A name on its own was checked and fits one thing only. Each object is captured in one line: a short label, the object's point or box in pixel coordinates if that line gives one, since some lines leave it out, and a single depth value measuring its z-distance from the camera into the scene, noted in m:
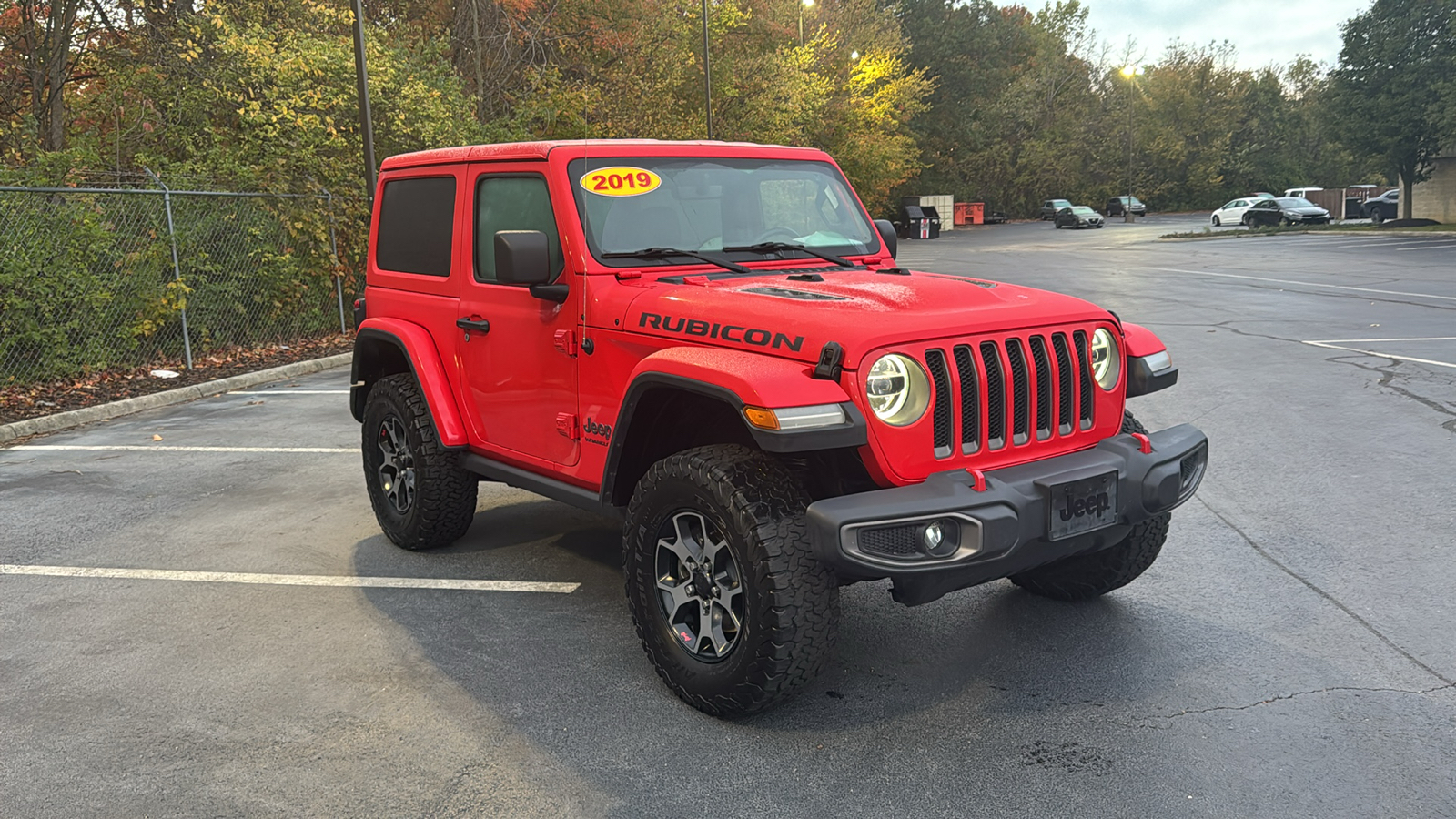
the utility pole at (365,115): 15.56
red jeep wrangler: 3.54
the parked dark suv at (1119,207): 66.81
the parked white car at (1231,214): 50.66
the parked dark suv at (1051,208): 60.60
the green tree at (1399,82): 39.75
